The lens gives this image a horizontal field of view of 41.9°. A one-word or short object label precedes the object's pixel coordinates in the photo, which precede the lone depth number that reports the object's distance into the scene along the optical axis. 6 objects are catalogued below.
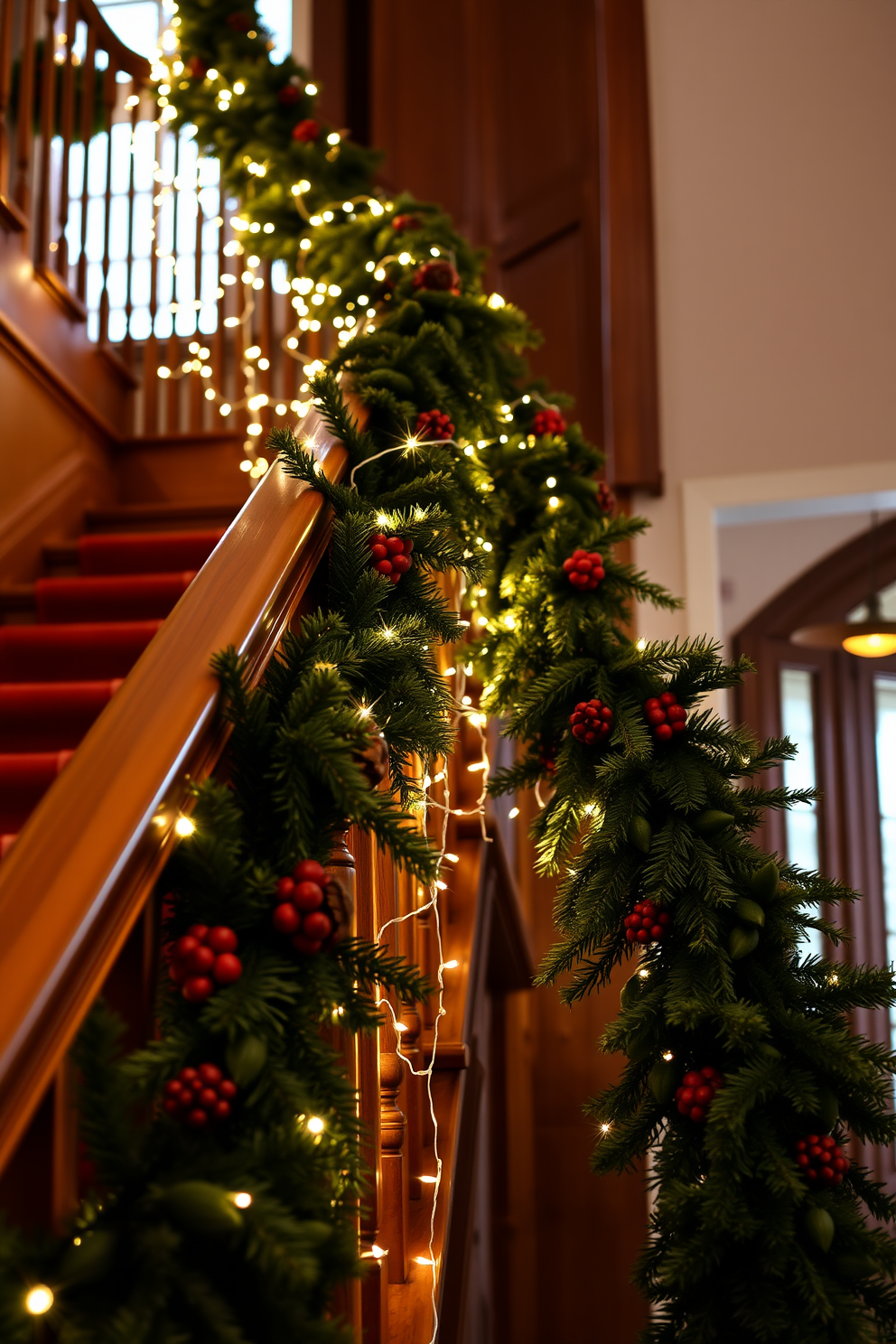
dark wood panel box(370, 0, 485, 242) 4.15
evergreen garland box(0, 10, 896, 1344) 0.79
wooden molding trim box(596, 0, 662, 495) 3.91
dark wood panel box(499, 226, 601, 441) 3.80
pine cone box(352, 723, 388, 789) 1.06
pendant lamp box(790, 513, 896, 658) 3.98
